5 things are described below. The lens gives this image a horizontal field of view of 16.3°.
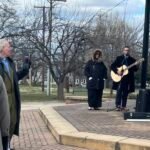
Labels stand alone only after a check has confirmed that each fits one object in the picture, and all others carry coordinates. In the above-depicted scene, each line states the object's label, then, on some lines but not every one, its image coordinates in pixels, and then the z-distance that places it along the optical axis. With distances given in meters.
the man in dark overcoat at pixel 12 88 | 7.60
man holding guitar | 13.45
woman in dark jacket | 14.06
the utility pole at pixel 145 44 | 11.75
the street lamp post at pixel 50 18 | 35.59
